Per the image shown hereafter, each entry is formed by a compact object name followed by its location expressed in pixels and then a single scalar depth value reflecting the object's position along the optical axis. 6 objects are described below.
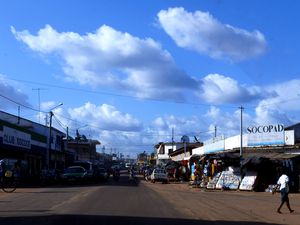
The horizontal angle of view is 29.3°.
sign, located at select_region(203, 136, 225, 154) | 60.53
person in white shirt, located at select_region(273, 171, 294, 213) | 20.98
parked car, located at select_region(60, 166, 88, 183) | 46.16
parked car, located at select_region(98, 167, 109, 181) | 60.00
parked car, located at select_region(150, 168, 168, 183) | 60.66
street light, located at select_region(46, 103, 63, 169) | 66.88
